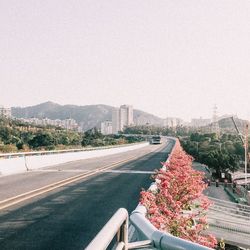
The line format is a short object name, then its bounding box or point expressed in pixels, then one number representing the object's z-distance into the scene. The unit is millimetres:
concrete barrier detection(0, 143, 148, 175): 23122
